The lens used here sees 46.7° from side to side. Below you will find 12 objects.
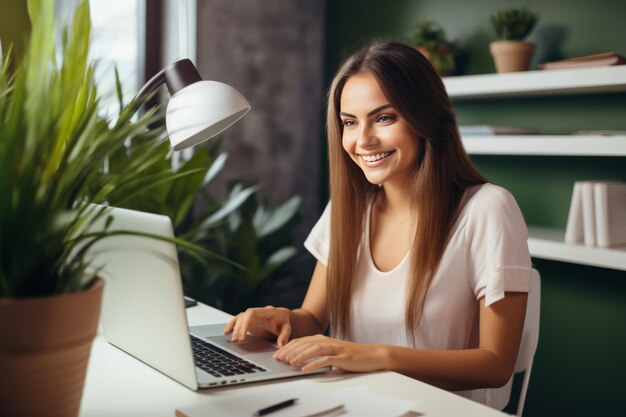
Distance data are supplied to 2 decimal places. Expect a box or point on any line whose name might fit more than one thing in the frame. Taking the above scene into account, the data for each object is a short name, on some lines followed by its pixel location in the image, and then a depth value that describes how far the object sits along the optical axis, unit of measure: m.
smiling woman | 1.55
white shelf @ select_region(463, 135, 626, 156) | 2.40
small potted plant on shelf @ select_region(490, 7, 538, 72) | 2.74
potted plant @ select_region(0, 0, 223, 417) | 0.76
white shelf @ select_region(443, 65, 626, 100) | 2.41
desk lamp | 1.29
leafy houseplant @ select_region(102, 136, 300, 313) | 2.86
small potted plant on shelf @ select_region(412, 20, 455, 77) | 3.05
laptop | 1.12
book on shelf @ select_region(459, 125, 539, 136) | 2.77
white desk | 1.11
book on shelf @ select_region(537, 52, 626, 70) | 2.40
